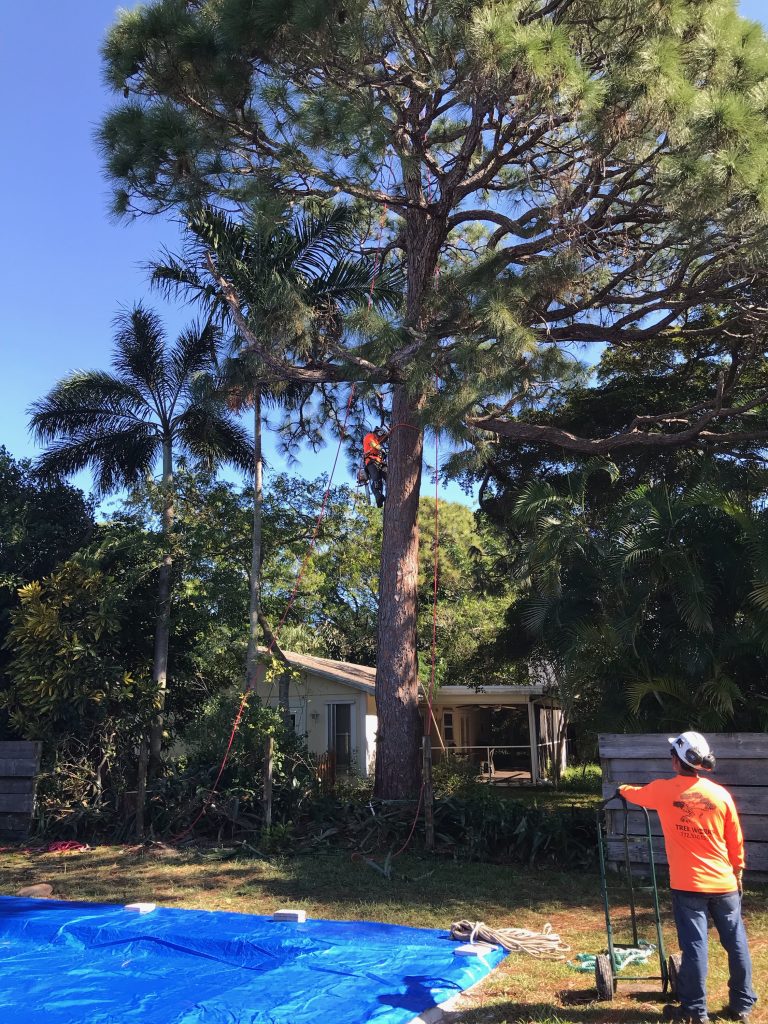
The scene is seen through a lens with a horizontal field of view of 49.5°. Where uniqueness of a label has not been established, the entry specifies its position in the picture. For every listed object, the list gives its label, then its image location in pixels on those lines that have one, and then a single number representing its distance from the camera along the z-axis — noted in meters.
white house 19.41
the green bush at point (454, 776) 14.62
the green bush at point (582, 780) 19.71
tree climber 11.85
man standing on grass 4.59
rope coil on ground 6.21
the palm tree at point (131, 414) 15.34
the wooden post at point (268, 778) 11.34
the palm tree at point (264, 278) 12.68
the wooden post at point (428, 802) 10.55
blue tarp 5.05
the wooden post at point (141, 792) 11.89
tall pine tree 8.85
